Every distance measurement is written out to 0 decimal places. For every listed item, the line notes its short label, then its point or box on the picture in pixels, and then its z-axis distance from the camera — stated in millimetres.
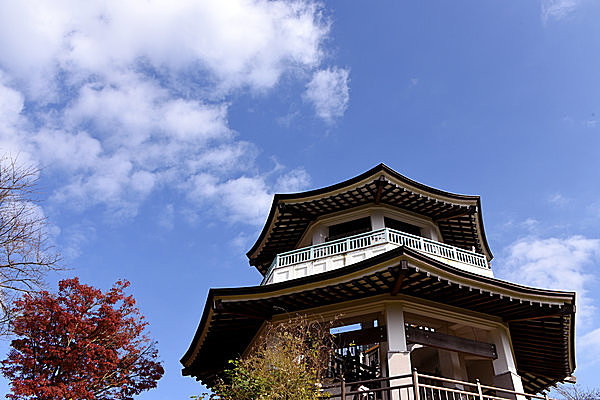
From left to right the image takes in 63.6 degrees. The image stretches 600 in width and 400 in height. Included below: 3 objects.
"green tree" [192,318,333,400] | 10344
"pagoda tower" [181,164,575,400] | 13547
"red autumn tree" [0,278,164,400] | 14062
